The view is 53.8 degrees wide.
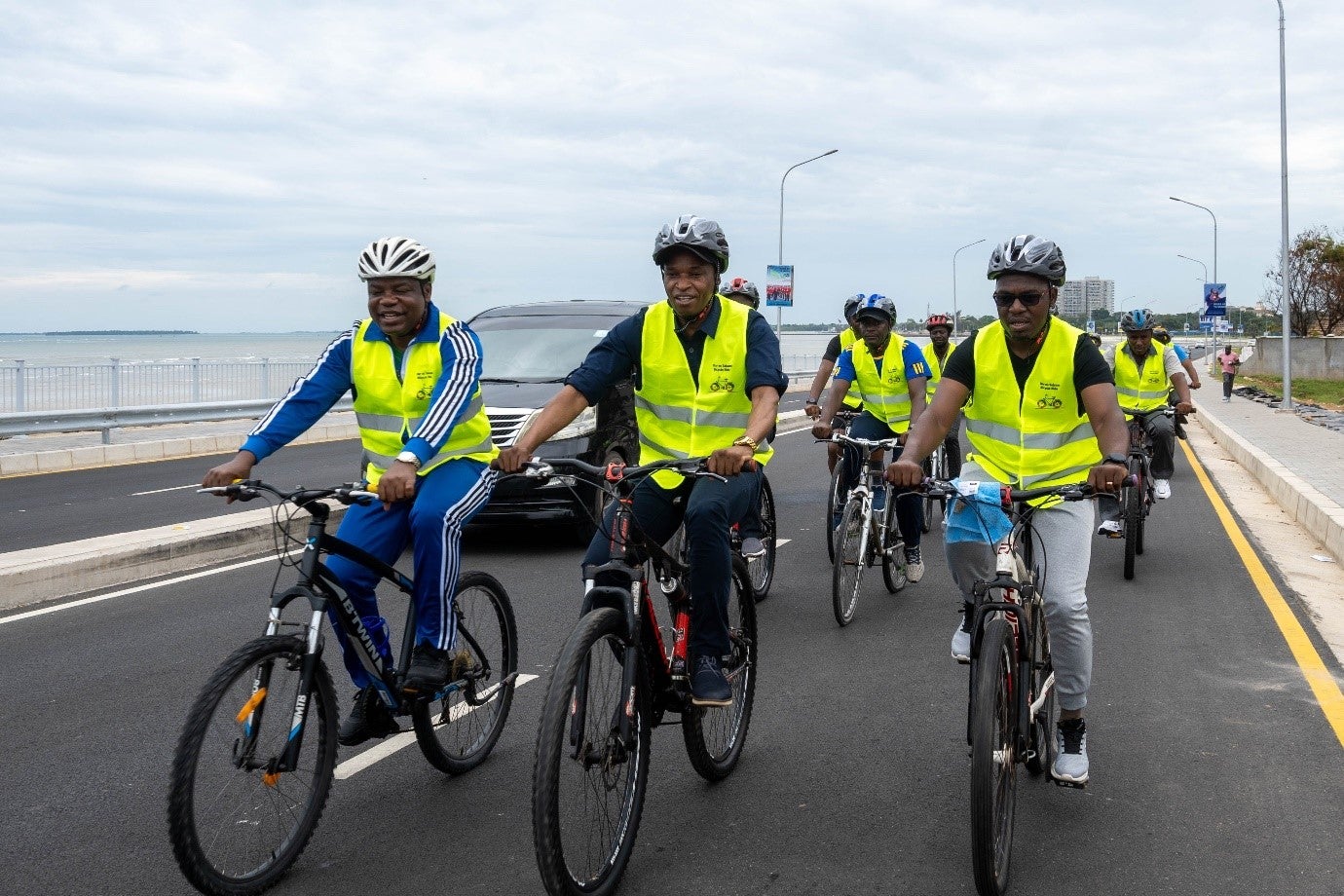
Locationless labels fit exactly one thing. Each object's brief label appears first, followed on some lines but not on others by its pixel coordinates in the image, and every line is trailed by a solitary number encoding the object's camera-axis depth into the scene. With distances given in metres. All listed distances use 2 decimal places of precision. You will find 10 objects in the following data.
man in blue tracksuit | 4.54
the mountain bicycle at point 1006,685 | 3.72
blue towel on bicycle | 4.66
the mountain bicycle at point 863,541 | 7.88
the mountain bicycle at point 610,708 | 3.54
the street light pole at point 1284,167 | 29.03
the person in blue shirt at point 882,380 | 9.18
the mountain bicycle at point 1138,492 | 9.48
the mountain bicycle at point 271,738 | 3.66
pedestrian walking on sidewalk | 35.06
